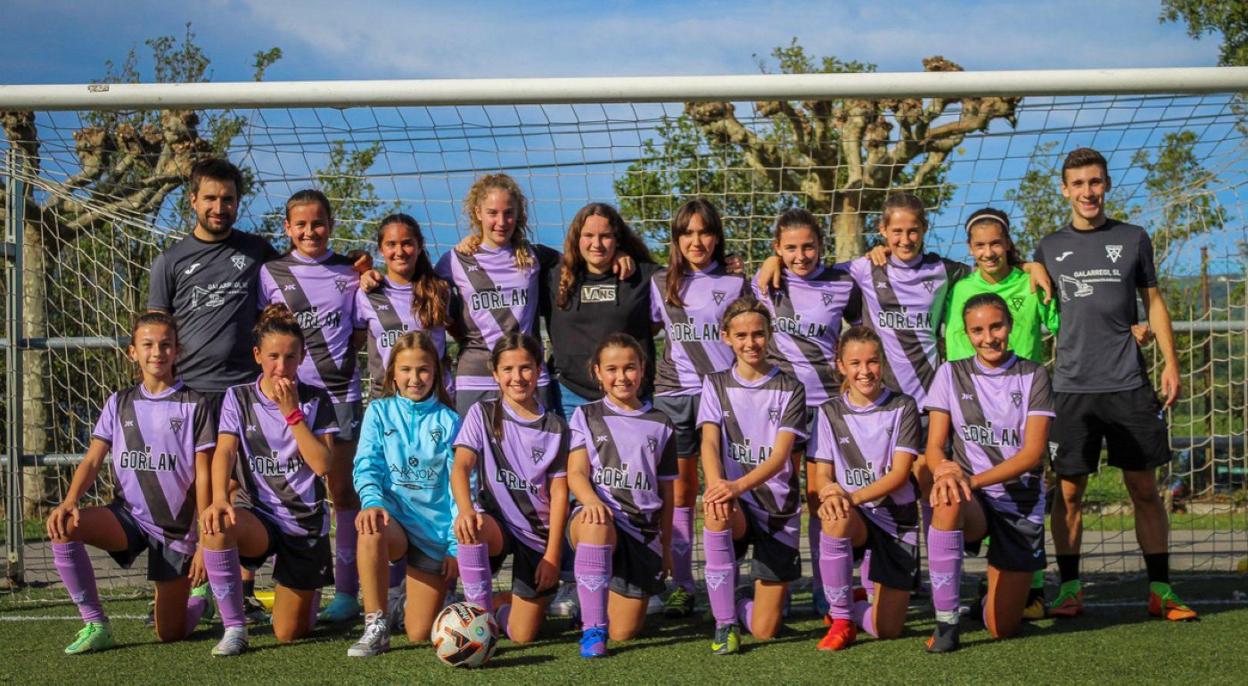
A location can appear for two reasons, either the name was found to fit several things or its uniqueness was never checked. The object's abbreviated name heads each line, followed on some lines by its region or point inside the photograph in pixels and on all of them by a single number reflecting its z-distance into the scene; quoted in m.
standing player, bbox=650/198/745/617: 4.75
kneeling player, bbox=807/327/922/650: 4.17
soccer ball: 3.83
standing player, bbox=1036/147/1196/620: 4.63
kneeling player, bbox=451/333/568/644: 4.26
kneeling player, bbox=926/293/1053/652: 4.21
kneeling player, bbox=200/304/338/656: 4.30
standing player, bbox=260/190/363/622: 4.74
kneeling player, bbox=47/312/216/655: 4.39
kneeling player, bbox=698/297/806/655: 4.25
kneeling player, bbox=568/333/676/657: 4.24
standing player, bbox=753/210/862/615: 4.71
